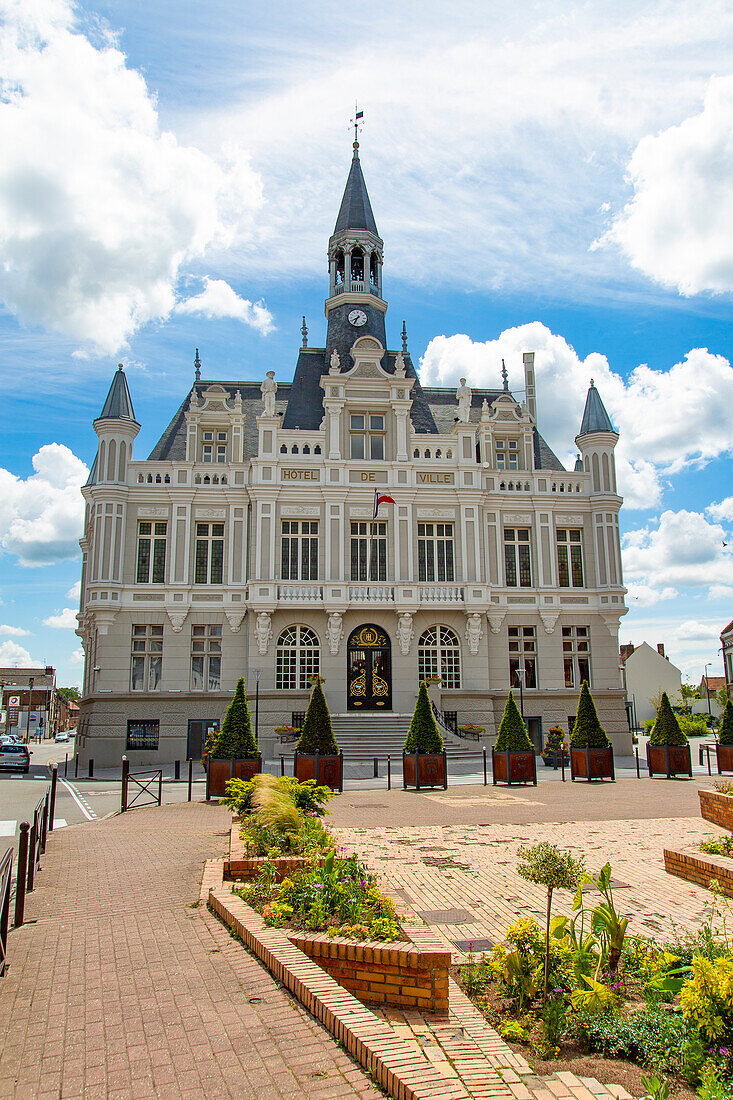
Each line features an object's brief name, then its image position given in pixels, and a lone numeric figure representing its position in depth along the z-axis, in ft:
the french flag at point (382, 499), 126.40
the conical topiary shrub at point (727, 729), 92.22
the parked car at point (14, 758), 114.32
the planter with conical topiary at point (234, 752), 70.13
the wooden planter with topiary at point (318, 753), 76.38
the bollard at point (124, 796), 62.68
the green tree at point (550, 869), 21.75
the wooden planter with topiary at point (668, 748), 89.45
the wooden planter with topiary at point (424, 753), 79.25
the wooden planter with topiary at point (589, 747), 87.30
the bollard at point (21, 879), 28.37
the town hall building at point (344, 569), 124.77
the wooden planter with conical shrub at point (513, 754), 82.64
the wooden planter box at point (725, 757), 91.45
